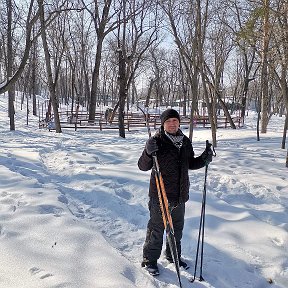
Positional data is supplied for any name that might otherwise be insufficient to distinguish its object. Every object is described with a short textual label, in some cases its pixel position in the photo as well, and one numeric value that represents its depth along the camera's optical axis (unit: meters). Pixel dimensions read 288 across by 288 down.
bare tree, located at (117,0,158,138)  16.24
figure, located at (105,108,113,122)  30.76
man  3.91
